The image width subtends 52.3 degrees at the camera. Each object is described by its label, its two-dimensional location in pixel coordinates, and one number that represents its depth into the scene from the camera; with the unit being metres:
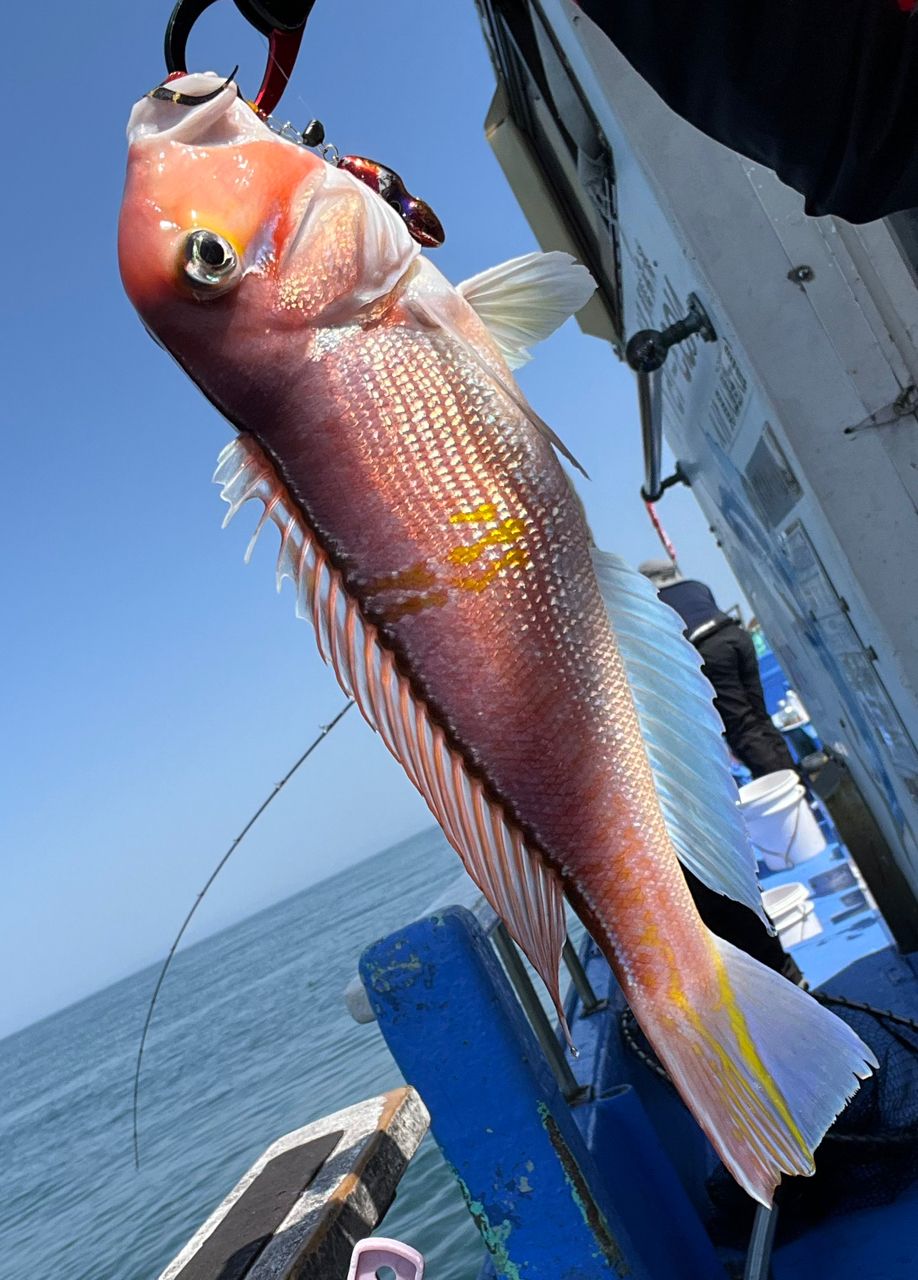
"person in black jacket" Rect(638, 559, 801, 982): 3.70
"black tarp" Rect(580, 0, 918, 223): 1.25
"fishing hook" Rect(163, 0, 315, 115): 1.17
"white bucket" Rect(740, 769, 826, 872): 6.94
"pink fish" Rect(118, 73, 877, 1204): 1.05
